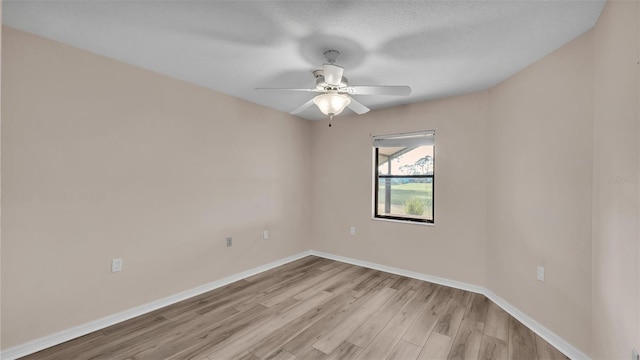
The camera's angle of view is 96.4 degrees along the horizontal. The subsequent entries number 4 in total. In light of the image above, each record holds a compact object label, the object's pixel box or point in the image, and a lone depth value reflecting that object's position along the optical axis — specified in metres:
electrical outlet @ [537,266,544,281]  2.45
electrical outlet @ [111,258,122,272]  2.55
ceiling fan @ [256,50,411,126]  2.21
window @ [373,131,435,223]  3.83
